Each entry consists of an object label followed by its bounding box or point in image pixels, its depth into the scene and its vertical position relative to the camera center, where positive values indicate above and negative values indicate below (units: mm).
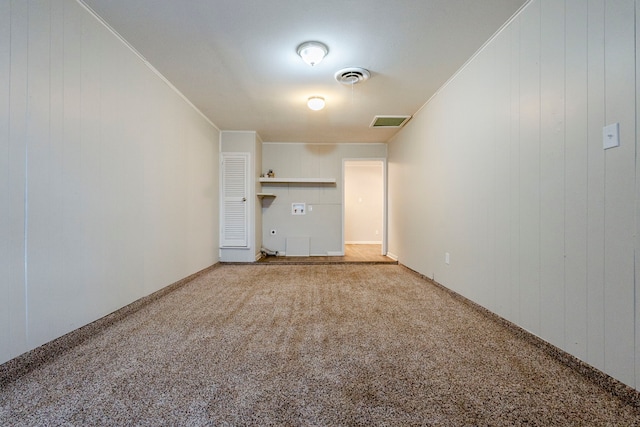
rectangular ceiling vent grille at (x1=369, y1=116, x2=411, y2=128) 4102 +1455
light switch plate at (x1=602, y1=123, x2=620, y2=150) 1274 +375
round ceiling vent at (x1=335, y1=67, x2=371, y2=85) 2744 +1445
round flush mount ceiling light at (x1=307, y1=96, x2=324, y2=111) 3379 +1389
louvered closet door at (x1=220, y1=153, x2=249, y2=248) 4730 +214
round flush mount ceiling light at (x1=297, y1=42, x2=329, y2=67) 2322 +1418
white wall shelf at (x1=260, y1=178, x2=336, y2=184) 5223 +651
